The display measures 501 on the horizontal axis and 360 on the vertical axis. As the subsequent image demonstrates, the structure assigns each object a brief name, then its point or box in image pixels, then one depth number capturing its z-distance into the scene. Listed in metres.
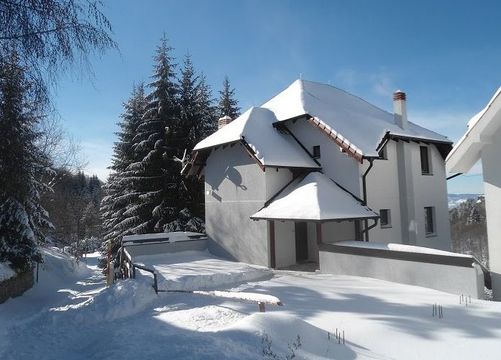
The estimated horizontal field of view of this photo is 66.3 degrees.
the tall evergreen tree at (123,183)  25.83
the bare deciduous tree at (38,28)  4.46
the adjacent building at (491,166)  9.84
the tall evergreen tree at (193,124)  25.19
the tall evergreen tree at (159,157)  24.89
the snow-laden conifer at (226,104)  31.94
